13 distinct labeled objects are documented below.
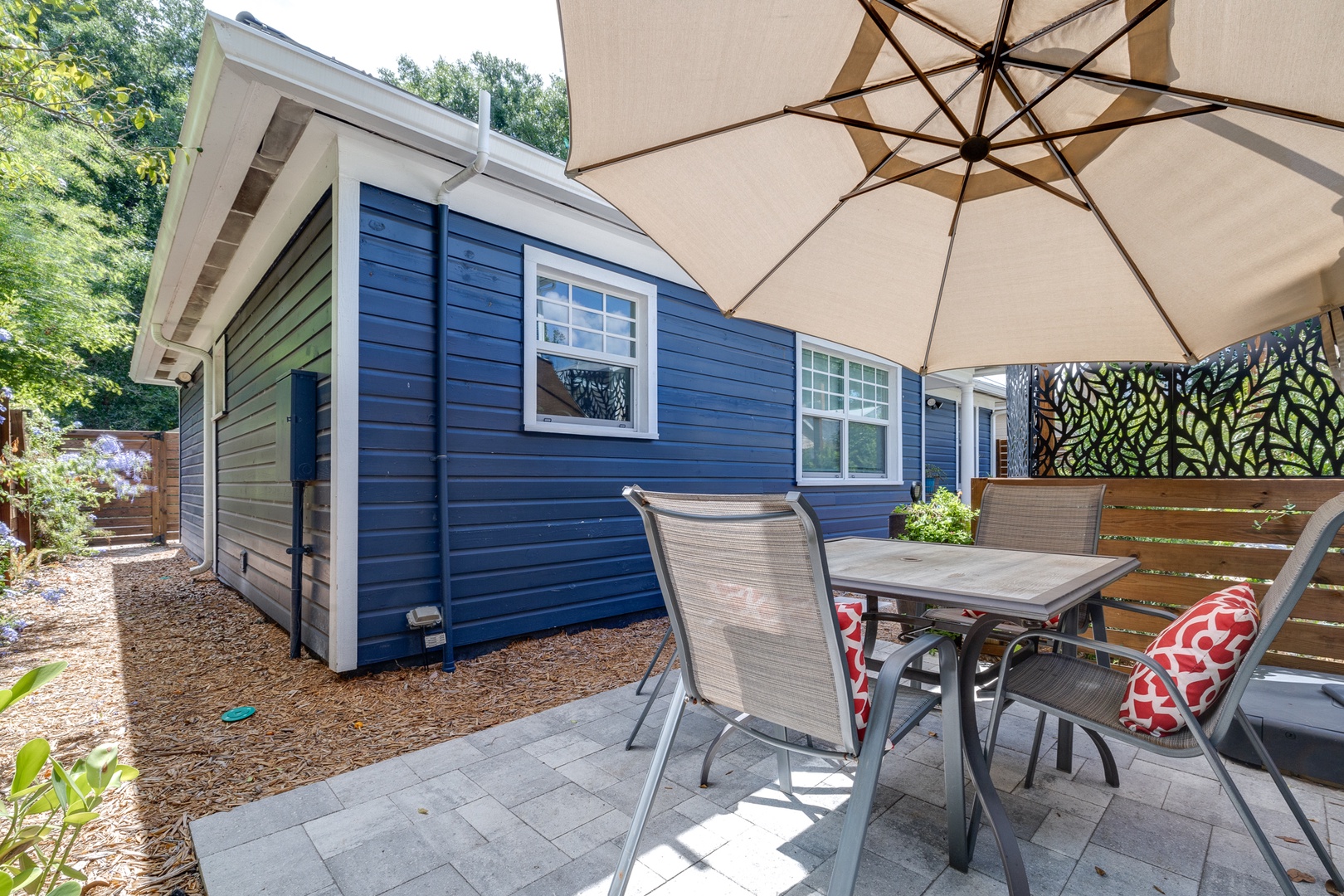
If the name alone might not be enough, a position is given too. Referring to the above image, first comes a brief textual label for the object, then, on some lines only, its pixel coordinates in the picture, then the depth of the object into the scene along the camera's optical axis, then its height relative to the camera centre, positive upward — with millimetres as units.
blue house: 2967 +607
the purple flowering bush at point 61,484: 5652 -289
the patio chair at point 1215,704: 1214 -642
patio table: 1399 -381
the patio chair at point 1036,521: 2598 -321
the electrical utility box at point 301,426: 3227 +163
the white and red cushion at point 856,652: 1354 -475
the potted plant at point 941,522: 3740 -451
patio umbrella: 1503 +898
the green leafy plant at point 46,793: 828 -521
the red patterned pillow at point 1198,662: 1359 -492
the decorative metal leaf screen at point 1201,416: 2609 +180
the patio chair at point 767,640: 1156 -413
